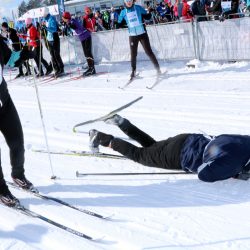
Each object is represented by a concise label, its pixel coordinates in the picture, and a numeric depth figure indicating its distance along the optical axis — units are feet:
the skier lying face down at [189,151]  11.03
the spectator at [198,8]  40.99
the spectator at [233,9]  32.80
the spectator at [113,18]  61.20
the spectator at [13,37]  42.85
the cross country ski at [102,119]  15.49
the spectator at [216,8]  35.14
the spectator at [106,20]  64.28
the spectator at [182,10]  44.61
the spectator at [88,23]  39.32
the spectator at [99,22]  56.90
